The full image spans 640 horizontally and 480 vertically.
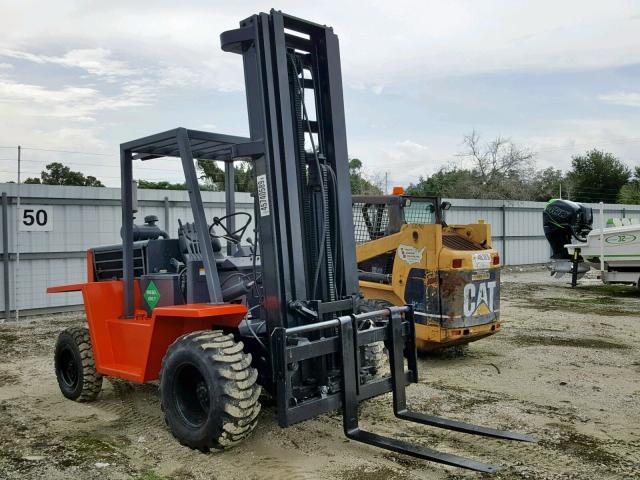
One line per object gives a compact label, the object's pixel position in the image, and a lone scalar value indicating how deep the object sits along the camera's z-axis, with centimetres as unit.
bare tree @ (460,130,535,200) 3300
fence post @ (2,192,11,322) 1152
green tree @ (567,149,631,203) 4715
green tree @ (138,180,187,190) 2649
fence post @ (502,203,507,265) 2119
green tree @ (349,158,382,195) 3168
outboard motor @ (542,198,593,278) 1565
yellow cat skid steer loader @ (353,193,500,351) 680
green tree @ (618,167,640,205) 3835
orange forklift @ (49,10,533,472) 417
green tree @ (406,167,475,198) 3350
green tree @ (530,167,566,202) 3447
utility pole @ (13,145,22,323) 1138
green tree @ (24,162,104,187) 3328
